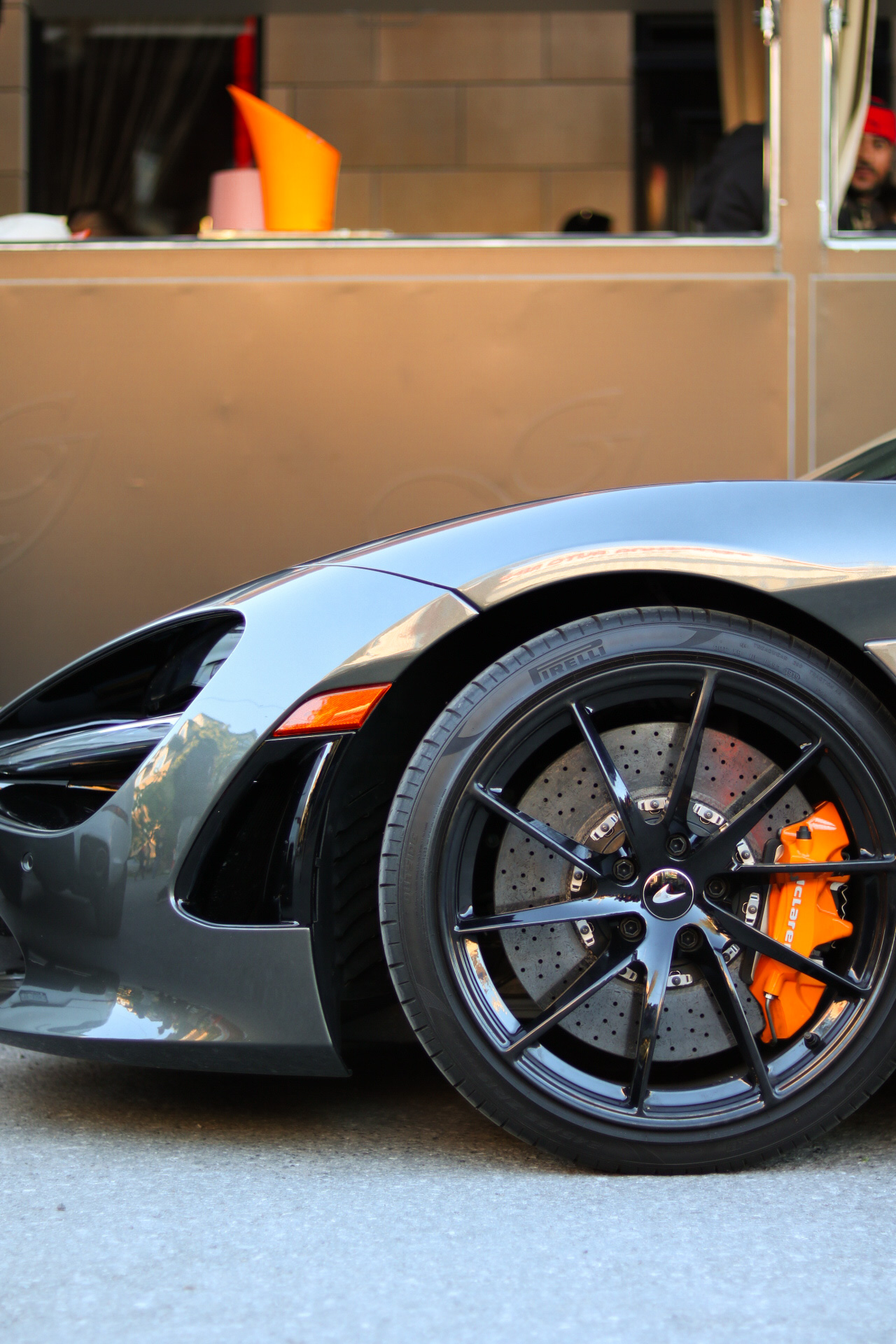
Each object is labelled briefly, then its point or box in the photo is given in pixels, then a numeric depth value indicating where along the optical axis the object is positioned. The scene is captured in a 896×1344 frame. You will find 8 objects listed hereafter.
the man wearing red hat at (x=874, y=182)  4.29
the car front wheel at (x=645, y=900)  1.65
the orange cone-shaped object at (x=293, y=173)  4.43
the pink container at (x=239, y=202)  4.45
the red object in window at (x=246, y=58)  6.69
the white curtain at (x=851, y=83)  4.30
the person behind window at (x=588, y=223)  5.52
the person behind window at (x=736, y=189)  4.29
